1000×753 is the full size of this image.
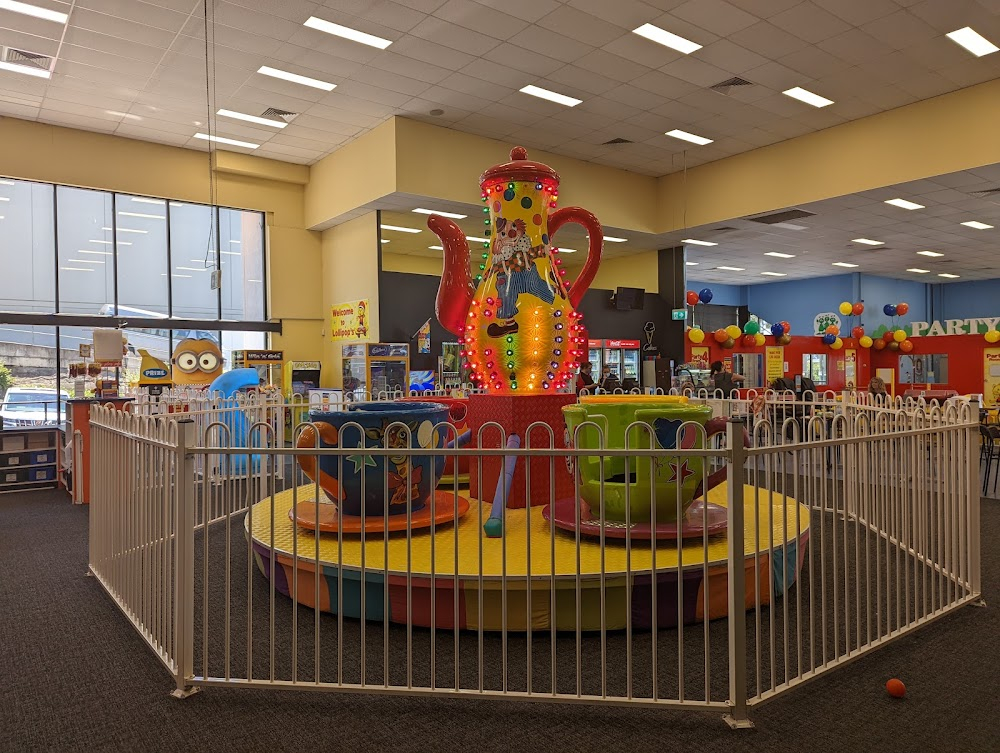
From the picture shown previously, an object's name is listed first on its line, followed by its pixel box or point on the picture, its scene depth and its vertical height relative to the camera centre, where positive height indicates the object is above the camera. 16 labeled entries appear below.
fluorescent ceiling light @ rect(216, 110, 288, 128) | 10.79 +4.09
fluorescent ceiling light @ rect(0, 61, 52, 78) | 9.11 +4.09
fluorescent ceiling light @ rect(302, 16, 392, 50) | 8.13 +4.11
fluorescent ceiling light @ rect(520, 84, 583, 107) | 10.04 +4.11
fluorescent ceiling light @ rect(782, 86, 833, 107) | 10.15 +4.08
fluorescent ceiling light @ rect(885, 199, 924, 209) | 12.23 +3.03
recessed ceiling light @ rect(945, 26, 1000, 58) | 8.45 +4.06
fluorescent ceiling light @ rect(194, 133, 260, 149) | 11.77 +4.09
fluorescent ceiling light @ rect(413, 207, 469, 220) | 12.34 +2.95
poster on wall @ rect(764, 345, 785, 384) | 18.56 +0.40
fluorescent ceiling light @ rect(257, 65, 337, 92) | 9.35 +4.10
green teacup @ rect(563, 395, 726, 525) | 4.20 -0.48
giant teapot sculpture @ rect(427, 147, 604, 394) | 5.70 +0.70
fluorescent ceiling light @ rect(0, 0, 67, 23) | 7.66 +4.10
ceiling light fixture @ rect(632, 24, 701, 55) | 8.38 +4.10
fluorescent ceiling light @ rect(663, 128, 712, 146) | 11.82 +4.09
